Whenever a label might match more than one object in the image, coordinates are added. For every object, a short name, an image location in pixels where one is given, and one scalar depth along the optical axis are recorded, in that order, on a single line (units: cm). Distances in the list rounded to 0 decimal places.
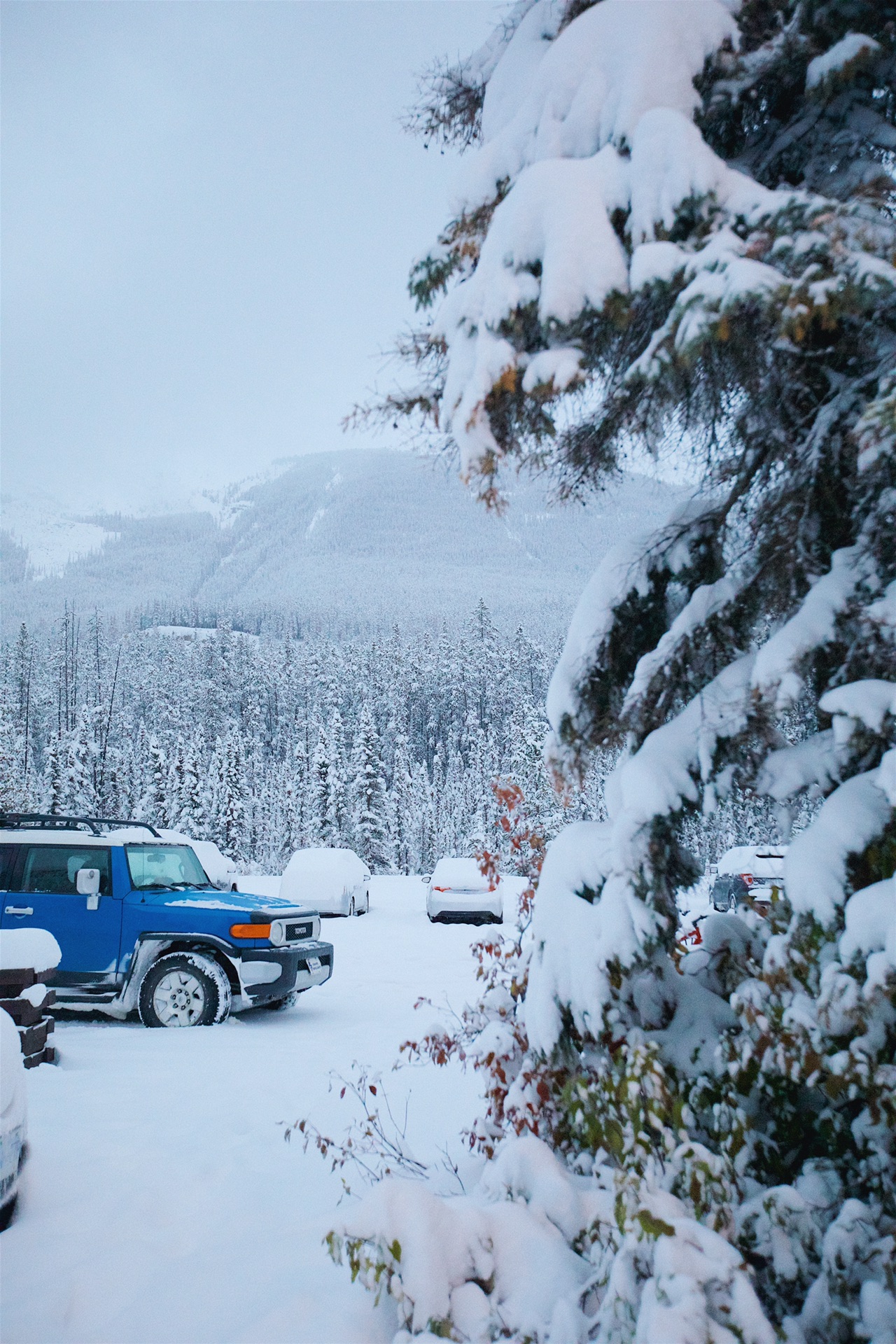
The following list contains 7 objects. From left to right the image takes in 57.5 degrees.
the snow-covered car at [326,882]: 2031
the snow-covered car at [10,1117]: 357
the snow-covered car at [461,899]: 1944
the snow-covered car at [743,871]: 1761
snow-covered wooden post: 562
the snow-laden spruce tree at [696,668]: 255
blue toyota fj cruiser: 786
